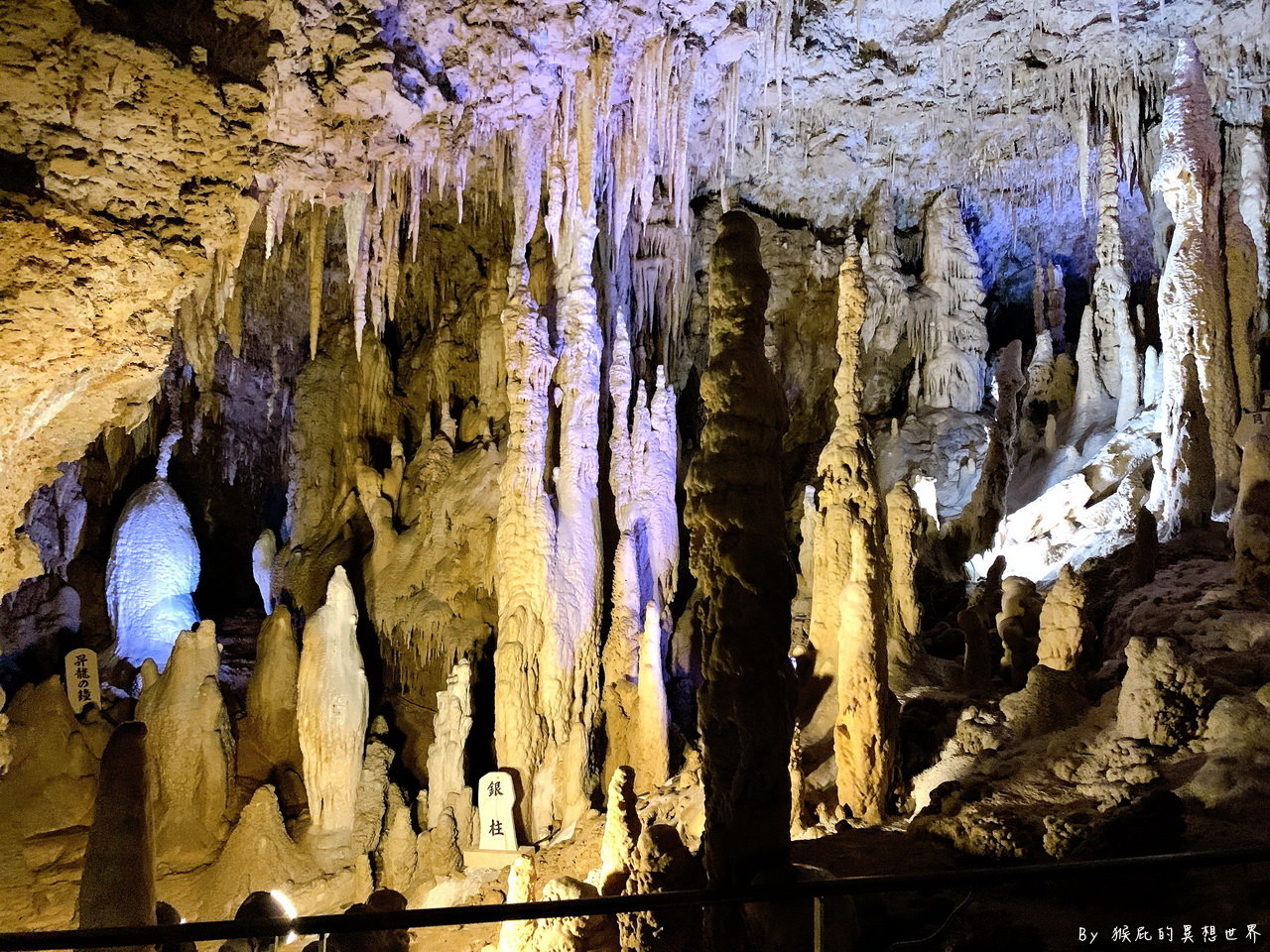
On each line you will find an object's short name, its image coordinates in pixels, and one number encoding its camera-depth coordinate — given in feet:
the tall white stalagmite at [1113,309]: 39.37
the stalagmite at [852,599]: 18.93
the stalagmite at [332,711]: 29.45
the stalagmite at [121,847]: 12.49
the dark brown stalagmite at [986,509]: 39.65
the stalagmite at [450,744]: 29.55
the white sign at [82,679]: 32.96
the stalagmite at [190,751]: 28.30
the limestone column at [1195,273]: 31.60
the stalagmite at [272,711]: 32.27
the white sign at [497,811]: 27.76
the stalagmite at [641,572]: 29.09
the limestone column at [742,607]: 11.77
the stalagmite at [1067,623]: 22.22
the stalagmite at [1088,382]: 42.34
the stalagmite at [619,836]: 15.83
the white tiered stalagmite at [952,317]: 47.32
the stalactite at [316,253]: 30.29
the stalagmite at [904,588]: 26.13
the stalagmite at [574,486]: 29.17
